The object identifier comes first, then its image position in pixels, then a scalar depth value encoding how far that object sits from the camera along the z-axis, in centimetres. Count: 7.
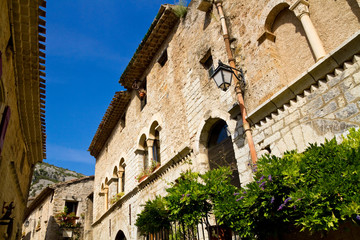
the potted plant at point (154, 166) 947
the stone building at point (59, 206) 1795
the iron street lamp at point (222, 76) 530
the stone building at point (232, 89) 426
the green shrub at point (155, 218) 532
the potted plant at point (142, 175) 985
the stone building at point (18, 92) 530
